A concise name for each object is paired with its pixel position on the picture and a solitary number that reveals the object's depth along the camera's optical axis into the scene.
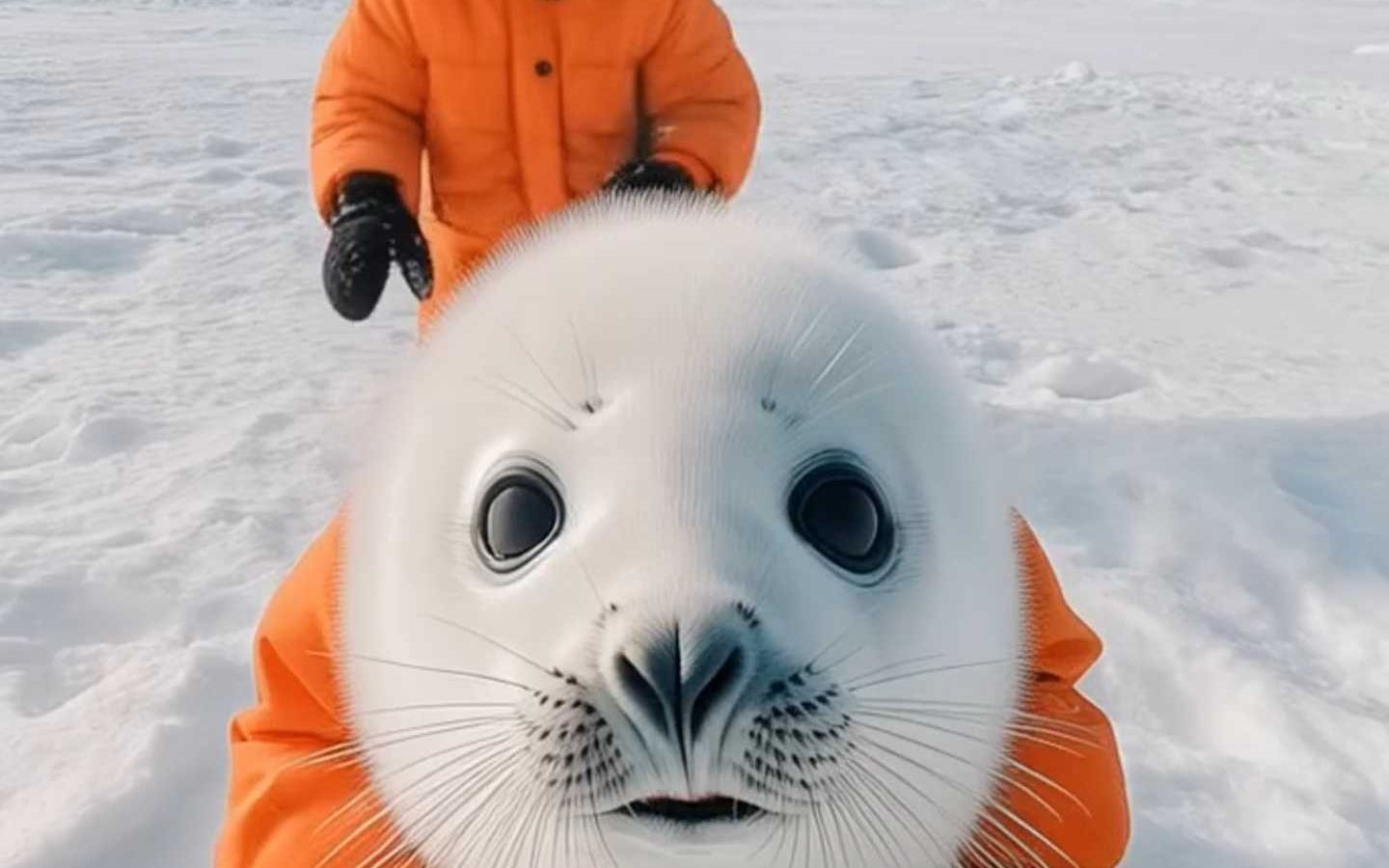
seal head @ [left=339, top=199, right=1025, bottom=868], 0.86
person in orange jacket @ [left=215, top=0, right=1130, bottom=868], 1.91
